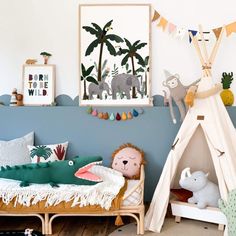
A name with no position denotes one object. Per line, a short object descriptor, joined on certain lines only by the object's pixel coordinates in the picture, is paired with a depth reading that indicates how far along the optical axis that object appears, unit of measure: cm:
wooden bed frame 241
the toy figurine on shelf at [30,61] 308
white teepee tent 250
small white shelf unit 253
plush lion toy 281
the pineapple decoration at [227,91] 290
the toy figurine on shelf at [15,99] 308
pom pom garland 298
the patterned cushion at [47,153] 280
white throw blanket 238
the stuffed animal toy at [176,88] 274
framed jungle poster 302
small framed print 309
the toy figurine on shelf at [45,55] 306
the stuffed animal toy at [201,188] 257
